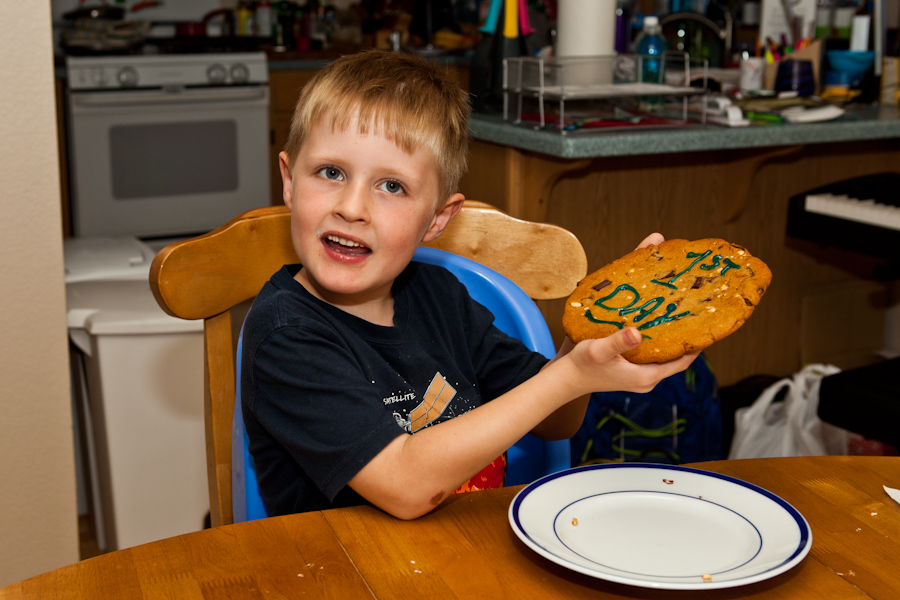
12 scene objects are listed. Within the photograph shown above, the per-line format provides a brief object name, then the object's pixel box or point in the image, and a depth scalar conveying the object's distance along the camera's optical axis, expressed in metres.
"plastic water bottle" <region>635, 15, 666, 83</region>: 2.26
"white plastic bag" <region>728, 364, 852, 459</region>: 2.15
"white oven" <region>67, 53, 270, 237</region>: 3.47
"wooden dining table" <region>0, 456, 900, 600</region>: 0.64
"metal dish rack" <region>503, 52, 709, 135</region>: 1.90
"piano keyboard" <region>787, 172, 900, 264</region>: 2.03
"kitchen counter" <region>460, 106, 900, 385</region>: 1.97
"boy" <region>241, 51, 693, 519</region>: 0.77
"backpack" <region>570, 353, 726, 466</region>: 1.98
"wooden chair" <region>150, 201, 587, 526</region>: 1.01
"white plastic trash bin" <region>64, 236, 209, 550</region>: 1.78
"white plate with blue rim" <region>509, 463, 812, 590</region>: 0.64
